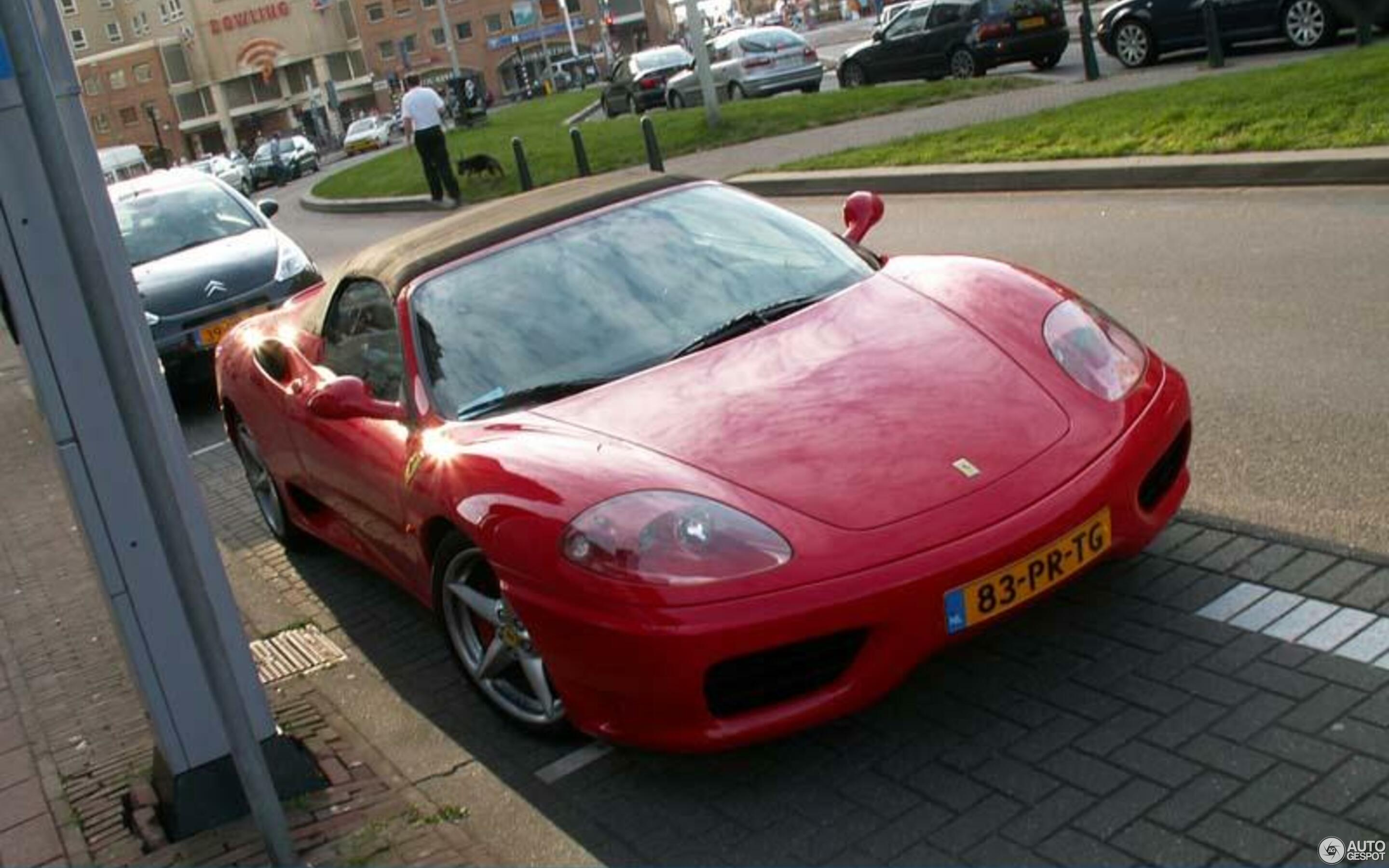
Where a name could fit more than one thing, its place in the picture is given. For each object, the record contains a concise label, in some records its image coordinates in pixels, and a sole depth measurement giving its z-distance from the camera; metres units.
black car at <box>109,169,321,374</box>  10.47
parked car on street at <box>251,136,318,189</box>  54.62
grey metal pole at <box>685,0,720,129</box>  21.66
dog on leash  24.30
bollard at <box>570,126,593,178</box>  20.55
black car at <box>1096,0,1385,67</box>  18.11
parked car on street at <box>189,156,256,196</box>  50.53
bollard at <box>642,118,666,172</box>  19.06
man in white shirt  21.67
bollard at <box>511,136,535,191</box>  21.69
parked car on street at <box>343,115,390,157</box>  64.50
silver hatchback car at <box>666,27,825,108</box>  29.83
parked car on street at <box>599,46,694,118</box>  37.25
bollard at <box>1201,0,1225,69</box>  17.09
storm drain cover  5.31
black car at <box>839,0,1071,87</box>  24.45
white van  39.38
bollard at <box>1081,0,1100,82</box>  19.45
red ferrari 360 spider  3.64
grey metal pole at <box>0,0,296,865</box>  3.06
